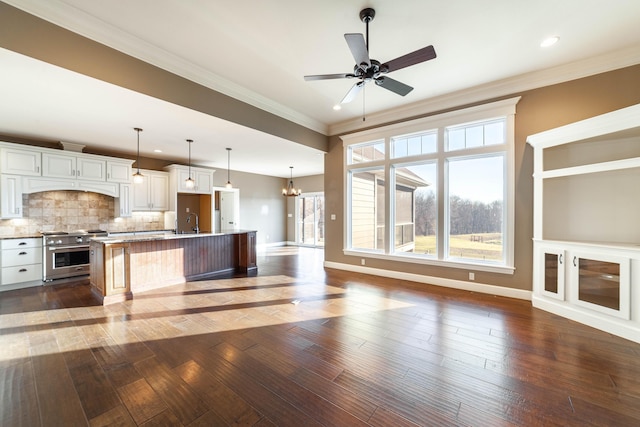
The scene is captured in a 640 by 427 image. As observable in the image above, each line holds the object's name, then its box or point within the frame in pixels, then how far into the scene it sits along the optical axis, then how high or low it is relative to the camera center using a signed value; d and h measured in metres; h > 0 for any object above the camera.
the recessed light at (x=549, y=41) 2.99 +2.05
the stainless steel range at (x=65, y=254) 4.69 -0.79
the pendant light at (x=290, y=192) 8.31 +0.67
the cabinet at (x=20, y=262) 4.29 -0.86
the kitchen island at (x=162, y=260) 3.84 -0.88
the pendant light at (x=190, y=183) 5.52 +0.65
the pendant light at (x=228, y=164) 5.95 +1.46
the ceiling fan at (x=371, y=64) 2.36 +1.53
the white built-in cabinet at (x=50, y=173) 4.52 +0.83
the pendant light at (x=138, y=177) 4.91 +0.70
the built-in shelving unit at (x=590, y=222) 2.78 -0.16
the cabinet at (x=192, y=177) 6.67 +0.96
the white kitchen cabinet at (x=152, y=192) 6.27 +0.53
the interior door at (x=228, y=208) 8.80 +0.15
